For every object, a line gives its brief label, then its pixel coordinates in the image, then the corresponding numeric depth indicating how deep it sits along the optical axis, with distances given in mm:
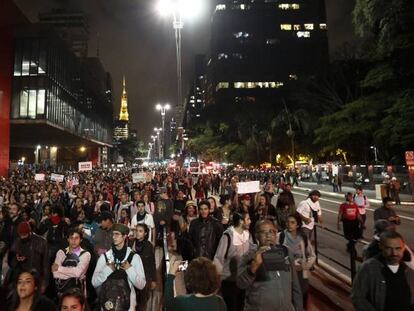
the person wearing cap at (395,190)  24312
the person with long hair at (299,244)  5180
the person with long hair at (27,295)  3624
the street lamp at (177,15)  15847
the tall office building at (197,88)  184750
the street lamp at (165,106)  42406
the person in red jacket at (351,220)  10484
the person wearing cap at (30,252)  5641
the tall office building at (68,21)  160212
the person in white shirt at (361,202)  11922
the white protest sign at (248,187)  12625
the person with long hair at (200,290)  2988
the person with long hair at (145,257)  5418
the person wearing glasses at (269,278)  3668
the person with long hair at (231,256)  5246
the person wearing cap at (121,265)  4453
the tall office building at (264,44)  120500
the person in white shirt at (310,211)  8781
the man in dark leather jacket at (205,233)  6352
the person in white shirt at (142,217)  8430
